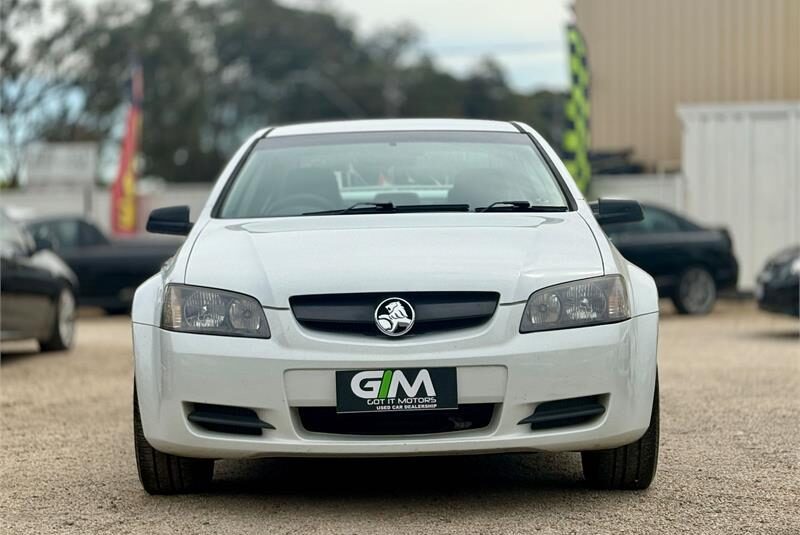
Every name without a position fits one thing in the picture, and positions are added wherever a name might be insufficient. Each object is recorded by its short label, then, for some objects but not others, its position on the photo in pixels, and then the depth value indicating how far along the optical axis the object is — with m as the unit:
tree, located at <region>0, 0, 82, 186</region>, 51.47
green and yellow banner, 19.31
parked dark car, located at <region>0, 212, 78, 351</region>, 11.75
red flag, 29.42
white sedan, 4.88
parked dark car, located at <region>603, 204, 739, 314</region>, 18.11
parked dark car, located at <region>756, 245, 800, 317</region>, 13.54
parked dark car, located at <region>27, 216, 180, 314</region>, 19.41
